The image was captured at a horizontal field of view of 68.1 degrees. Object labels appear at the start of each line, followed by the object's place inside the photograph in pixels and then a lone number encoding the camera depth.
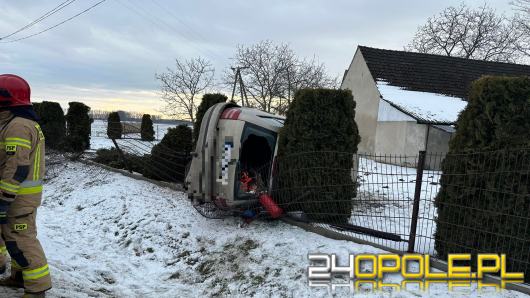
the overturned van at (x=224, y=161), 6.40
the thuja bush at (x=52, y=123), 15.81
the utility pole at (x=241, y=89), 25.08
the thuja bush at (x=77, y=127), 15.77
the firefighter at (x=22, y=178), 3.44
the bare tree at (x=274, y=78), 29.97
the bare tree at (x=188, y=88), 35.56
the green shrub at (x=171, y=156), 10.03
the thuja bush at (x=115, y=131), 12.04
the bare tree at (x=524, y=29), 30.97
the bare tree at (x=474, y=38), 34.78
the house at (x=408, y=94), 17.91
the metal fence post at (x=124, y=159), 11.59
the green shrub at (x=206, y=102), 9.71
